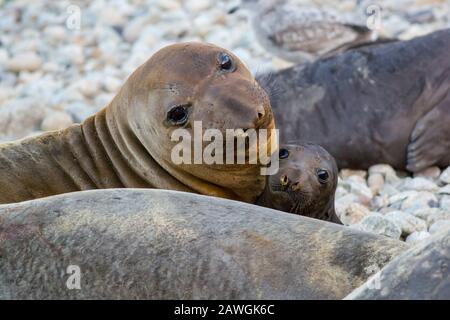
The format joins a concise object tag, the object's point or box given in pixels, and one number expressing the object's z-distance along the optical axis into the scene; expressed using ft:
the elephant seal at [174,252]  20.61
